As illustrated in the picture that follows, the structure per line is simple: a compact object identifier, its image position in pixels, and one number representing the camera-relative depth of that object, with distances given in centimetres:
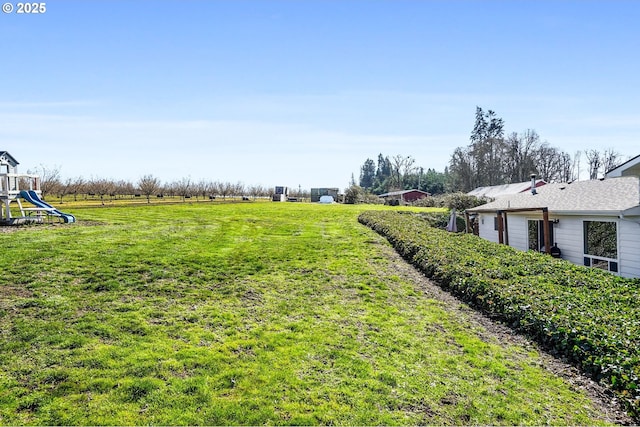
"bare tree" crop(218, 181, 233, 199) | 5087
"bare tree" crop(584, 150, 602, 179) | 5862
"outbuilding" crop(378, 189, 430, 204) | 6215
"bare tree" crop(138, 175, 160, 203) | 3891
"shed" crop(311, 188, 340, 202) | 5456
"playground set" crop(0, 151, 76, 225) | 1356
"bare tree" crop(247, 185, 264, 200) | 6191
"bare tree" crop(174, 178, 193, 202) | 4542
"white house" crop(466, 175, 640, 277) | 1089
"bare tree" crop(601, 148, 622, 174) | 5609
